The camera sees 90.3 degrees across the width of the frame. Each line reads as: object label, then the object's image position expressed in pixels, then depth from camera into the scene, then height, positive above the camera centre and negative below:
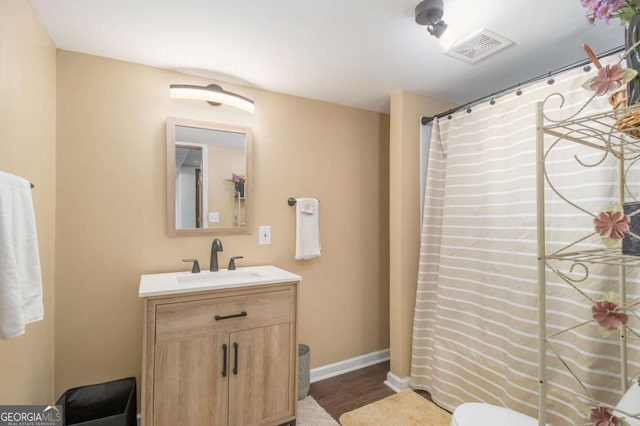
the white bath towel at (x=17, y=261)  0.93 -0.15
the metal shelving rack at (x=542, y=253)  0.84 -0.10
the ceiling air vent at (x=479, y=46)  1.62 +0.91
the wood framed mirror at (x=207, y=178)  2.00 +0.24
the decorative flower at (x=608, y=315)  0.77 -0.24
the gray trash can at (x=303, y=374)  2.20 -1.12
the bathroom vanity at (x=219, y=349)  1.55 -0.72
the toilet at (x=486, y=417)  1.32 -0.86
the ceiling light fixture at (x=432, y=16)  1.35 +0.87
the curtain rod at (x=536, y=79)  1.39 +0.72
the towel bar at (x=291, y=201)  2.38 +0.10
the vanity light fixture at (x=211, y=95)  1.93 +0.74
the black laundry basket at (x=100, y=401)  1.70 -1.03
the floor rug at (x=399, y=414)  1.95 -1.26
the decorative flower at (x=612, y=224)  0.74 -0.02
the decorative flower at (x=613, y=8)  0.83 +0.55
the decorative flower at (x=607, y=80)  0.76 +0.33
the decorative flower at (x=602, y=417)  0.70 -0.45
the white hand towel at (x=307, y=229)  2.36 -0.11
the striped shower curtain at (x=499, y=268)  1.49 -0.31
